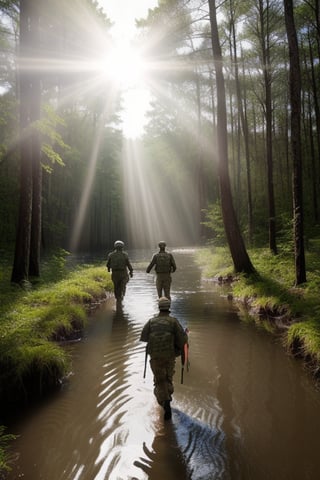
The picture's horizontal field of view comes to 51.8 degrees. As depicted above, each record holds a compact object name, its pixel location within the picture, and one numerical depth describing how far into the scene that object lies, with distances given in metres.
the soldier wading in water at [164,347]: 4.26
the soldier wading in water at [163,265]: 10.04
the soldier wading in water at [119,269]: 10.84
